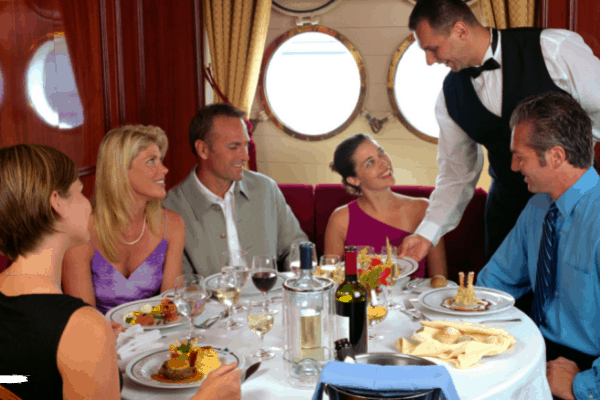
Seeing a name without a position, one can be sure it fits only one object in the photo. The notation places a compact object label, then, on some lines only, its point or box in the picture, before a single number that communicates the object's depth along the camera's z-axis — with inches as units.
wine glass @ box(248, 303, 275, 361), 54.6
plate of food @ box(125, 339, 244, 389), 48.6
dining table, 47.8
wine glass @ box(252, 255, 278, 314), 64.7
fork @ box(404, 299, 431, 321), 64.6
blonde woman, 85.0
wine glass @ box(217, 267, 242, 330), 60.8
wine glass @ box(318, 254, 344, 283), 72.6
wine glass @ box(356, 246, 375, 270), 70.6
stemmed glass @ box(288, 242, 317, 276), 74.2
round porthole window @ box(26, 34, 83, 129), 102.0
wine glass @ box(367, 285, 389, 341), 58.5
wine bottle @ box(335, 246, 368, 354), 52.3
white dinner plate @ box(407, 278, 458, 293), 74.9
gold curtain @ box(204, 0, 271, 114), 178.1
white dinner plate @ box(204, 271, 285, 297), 74.3
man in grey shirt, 104.4
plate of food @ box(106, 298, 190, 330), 63.6
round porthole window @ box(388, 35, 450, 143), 185.0
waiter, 91.3
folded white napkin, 55.2
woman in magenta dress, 110.9
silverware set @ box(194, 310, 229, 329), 64.2
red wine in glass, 64.7
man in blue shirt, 68.7
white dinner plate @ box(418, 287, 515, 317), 63.9
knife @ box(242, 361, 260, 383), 49.9
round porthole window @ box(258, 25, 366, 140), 190.1
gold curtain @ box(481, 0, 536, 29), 157.4
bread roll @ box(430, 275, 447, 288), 74.0
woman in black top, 40.4
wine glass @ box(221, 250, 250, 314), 65.7
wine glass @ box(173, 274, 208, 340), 57.3
